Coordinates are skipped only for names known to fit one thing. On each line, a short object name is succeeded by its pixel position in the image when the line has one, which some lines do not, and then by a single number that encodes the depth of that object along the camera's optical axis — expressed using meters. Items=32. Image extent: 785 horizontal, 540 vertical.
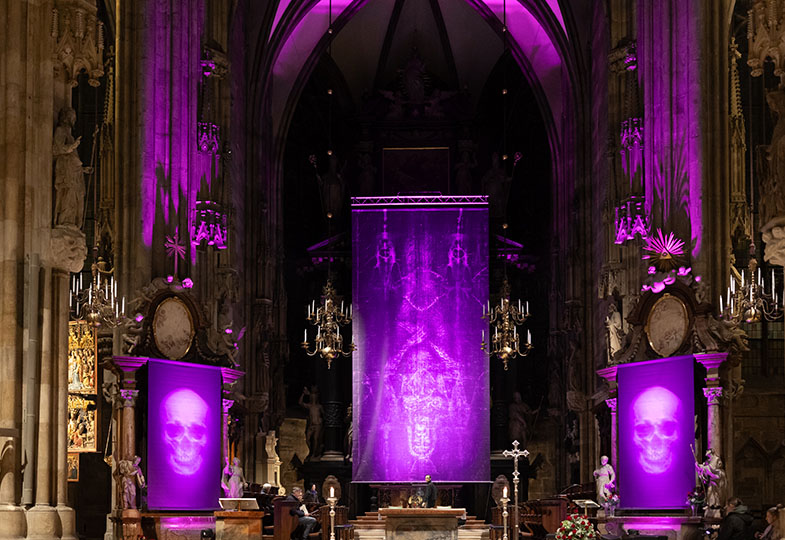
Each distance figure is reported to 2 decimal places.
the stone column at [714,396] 22.88
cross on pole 23.94
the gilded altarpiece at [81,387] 28.62
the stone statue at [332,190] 43.00
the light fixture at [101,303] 22.36
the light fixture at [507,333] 28.05
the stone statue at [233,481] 25.95
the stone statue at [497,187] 43.16
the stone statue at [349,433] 40.69
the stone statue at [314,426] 41.06
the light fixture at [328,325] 26.69
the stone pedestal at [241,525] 21.69
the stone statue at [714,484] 22.06
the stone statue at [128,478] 23.02
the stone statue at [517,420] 40.81
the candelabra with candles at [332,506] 22.43
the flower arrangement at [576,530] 15.64
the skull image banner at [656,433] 23.53
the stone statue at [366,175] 44.06
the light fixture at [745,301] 21.83
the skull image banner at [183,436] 24.03
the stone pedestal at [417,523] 27.77
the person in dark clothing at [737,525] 19.38
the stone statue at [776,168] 14.26
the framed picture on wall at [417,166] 44.53
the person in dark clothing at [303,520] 25.70
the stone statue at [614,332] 27.53
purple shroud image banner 36.09
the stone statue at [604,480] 26.53
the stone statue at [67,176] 15.04
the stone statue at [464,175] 43.69
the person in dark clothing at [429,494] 29.50
